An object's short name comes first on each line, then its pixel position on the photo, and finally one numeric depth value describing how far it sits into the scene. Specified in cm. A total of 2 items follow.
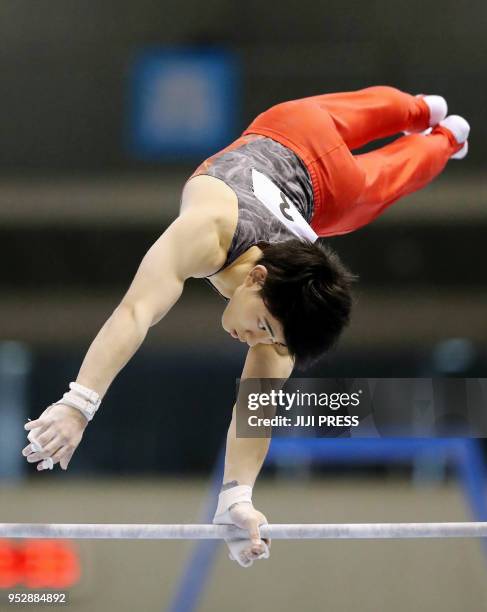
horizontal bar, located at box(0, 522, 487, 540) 1164
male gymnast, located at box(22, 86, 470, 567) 1148
